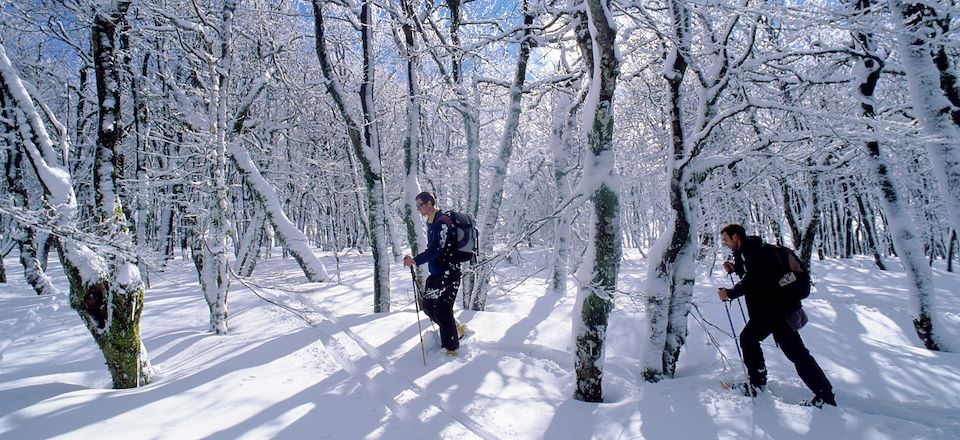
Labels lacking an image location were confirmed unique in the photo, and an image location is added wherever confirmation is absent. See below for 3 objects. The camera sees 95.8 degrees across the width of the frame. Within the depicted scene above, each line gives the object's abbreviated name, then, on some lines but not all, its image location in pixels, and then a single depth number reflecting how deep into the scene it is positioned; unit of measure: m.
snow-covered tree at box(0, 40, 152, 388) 4.53
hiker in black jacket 3.97
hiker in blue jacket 5.18
